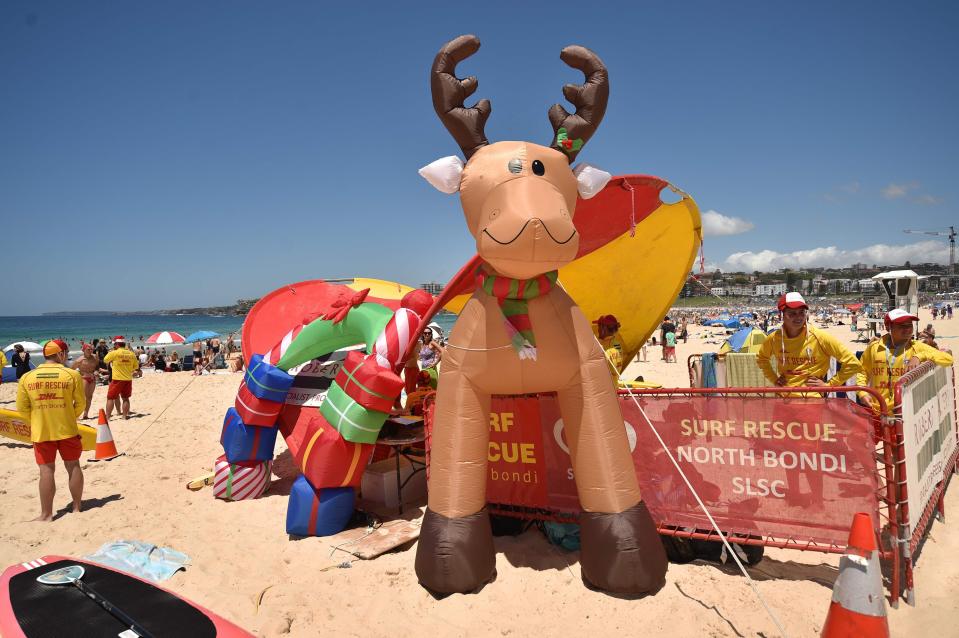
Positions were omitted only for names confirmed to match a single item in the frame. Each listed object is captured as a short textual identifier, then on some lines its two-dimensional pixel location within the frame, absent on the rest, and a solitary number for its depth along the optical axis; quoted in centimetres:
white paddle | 271
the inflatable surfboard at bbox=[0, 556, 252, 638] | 270
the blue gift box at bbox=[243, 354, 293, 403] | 565
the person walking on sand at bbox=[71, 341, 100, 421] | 1009
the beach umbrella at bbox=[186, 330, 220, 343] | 2264
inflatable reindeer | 357
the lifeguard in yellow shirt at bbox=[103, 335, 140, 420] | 1023
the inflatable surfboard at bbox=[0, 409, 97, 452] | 801
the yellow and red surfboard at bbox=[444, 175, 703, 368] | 504
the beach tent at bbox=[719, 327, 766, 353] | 1014
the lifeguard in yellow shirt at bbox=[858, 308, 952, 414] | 527
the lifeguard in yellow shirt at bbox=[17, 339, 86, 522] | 544
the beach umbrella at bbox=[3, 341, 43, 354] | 1861
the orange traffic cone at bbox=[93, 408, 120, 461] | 785
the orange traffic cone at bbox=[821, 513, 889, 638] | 251
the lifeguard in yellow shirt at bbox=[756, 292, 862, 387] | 447
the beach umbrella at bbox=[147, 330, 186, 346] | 1952
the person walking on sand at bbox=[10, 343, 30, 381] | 1531
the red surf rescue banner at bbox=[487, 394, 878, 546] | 347
